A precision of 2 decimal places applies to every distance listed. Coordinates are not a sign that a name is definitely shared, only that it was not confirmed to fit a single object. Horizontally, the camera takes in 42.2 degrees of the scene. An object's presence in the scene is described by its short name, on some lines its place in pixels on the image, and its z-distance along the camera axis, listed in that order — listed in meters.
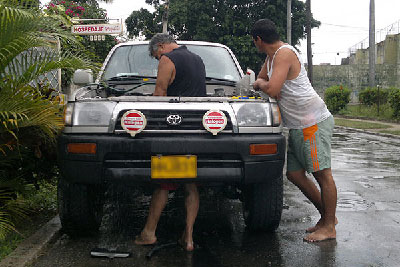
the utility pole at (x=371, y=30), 25.12
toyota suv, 3.84
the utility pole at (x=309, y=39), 30.20
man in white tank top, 4.36
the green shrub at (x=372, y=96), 24.17
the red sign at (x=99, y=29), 15.35
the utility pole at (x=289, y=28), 32.35
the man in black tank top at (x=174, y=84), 4.21
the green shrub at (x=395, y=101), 20.18
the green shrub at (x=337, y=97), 28.52
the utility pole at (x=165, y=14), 19.08
